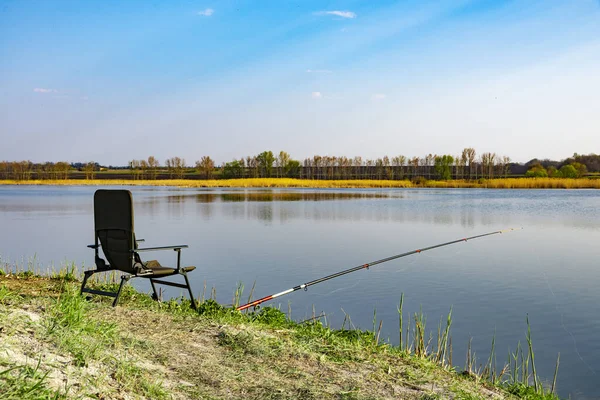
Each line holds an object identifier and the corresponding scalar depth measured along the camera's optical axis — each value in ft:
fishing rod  18.45
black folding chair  17.57
